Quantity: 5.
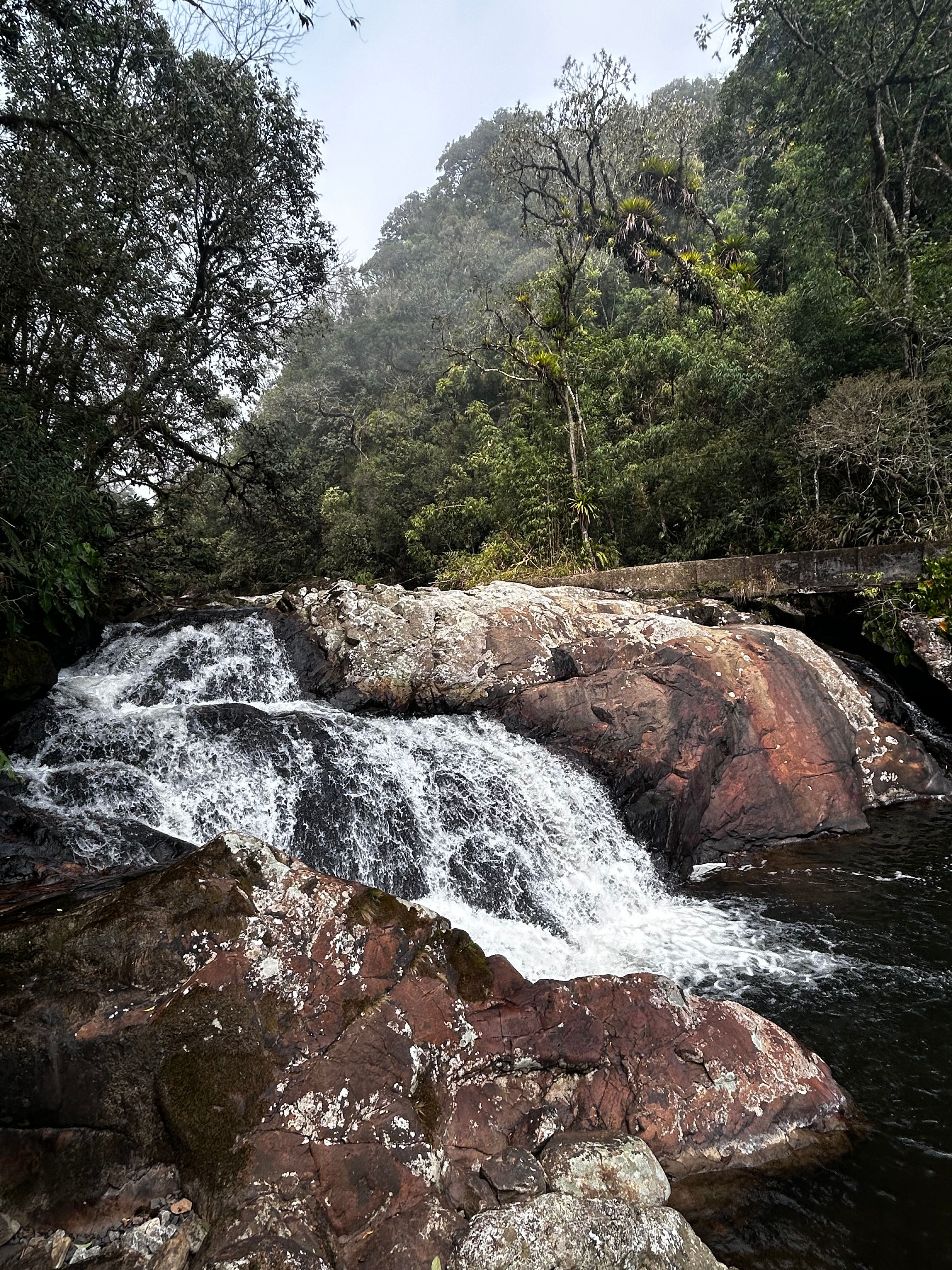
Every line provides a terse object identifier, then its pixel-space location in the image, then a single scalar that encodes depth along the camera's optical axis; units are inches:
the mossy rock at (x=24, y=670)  247.6
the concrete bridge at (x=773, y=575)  352.5
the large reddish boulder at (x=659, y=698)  284.0
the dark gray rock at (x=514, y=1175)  106.5
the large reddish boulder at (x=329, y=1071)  100.7
